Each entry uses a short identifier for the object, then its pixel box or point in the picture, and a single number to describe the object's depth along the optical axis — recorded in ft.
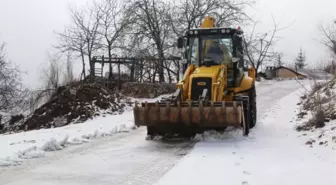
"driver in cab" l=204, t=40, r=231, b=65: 36.94
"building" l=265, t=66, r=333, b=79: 203.80
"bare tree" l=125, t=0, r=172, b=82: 97.30
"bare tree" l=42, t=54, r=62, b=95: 192.15
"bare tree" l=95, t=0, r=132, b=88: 99.69
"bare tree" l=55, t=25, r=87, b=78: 110.11
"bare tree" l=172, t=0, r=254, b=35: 98.84
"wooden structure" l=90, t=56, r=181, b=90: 91.30
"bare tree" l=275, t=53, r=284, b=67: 218.26
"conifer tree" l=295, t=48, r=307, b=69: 317.42
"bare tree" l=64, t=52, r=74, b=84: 186.32
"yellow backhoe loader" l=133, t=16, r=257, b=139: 30.66
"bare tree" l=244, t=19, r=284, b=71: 159.74
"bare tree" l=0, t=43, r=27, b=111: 105.70
